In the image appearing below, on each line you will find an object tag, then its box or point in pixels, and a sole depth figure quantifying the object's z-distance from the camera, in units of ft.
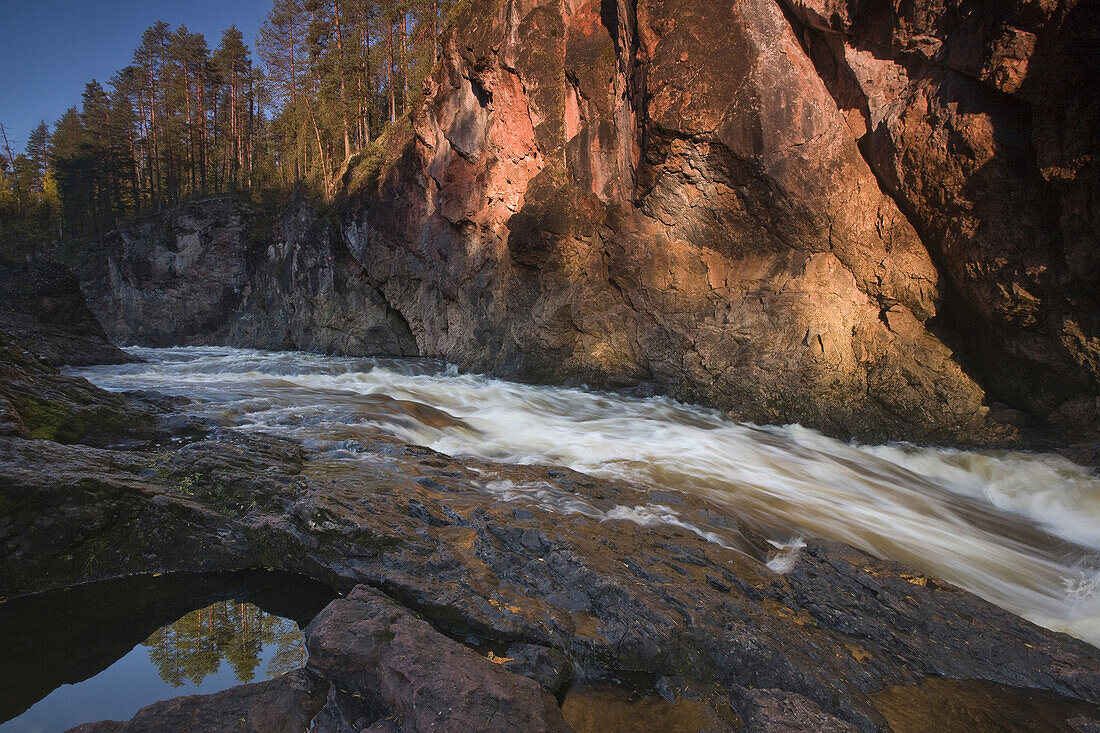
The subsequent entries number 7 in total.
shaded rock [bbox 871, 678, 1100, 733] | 7.45
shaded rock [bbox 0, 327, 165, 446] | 14.33
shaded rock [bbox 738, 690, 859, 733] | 6.59
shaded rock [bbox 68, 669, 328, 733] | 5.84
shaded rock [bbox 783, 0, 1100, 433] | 20.17
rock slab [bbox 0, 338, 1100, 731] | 6.53
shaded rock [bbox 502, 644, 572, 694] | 7.32
